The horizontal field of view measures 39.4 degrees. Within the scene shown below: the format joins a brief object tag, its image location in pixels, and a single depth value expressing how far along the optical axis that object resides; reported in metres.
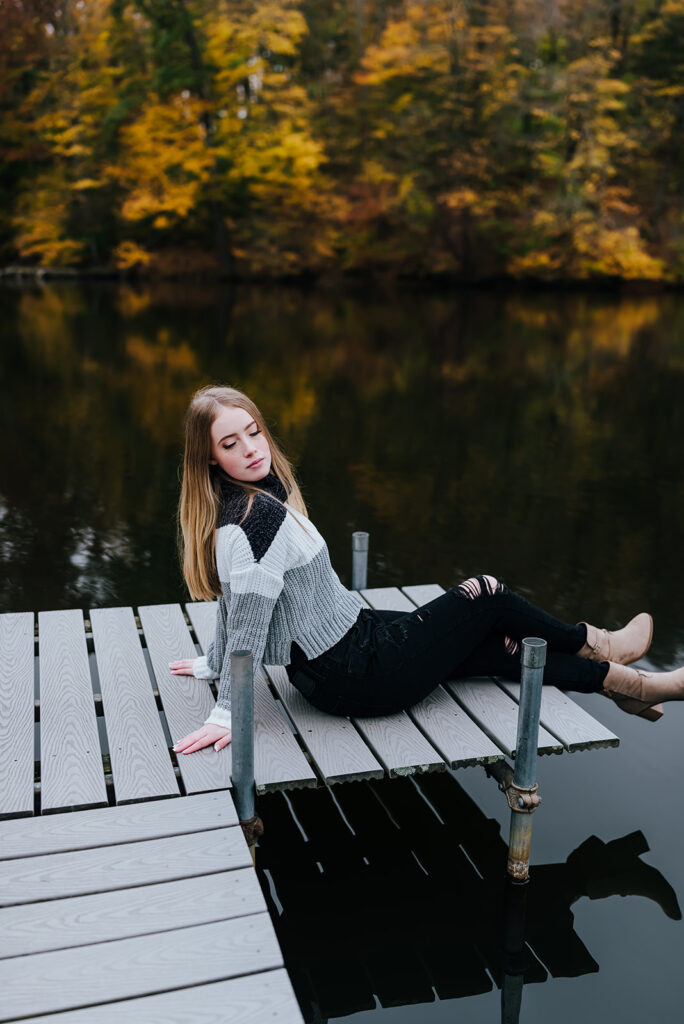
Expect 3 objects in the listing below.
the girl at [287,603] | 2.91
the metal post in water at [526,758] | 2.89
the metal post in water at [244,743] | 2.65
